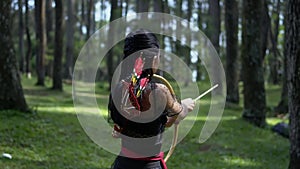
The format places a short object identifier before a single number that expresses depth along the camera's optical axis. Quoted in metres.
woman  3.19
